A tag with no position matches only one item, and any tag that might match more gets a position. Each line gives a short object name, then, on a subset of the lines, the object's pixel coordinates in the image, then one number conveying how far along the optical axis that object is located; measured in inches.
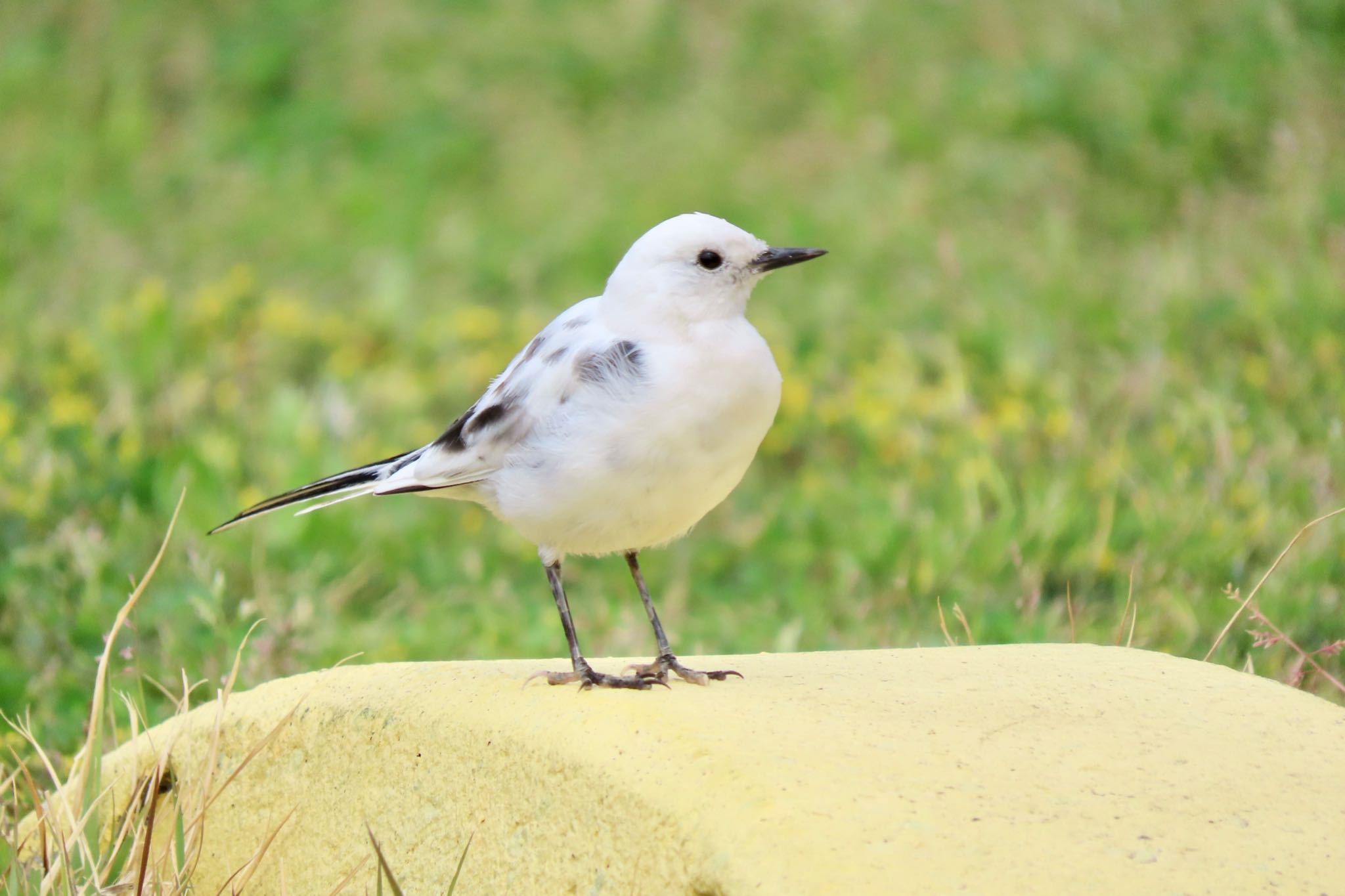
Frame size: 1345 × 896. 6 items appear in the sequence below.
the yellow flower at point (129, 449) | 441.1
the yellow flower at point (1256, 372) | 471.8
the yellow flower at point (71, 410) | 471.2
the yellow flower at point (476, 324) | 574.6
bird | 232.2
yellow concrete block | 166.2
